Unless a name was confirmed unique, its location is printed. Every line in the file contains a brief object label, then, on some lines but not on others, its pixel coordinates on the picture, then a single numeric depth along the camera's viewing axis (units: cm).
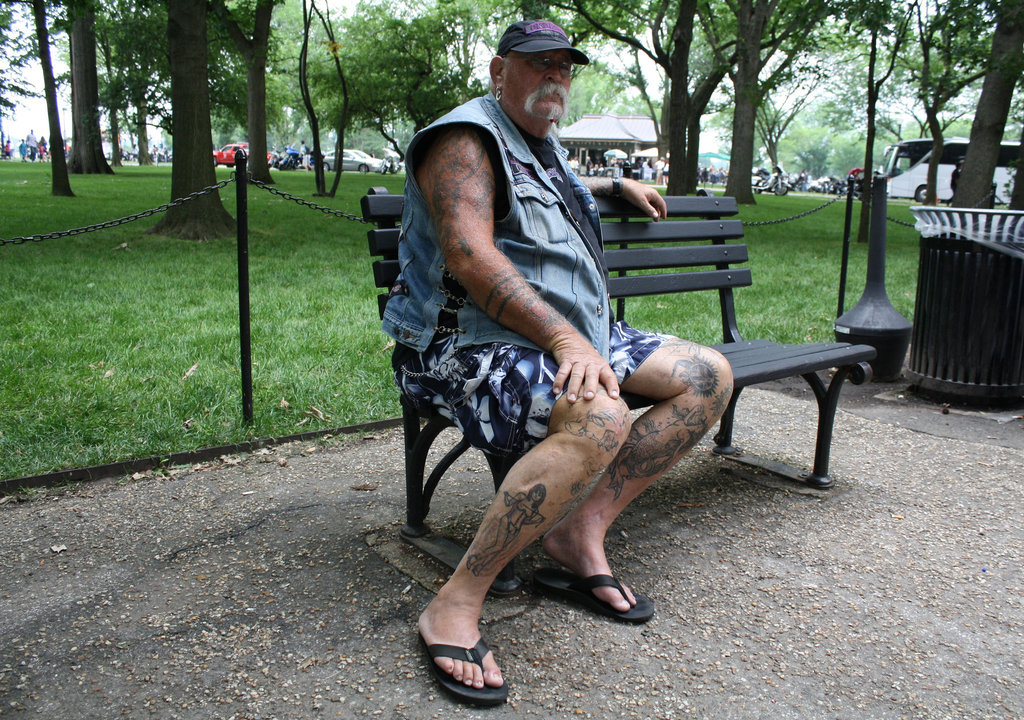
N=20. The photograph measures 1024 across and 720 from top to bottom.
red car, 4831
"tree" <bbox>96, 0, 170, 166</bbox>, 3509
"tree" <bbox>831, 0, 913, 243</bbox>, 1227
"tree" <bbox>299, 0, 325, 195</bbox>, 1836
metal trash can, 464
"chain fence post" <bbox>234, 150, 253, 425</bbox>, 389
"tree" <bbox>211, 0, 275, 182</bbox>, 2038
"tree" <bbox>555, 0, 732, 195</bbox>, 1697
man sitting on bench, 224
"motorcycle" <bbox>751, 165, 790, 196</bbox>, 4166
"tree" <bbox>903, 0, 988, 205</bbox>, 1187
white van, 3825
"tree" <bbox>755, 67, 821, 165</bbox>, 5478
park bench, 284
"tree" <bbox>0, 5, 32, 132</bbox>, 3002
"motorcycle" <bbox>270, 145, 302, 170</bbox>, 5709
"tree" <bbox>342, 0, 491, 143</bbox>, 3259
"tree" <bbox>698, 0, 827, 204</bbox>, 1914
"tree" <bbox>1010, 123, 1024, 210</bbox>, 1145
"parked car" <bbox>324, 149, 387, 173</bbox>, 6231
